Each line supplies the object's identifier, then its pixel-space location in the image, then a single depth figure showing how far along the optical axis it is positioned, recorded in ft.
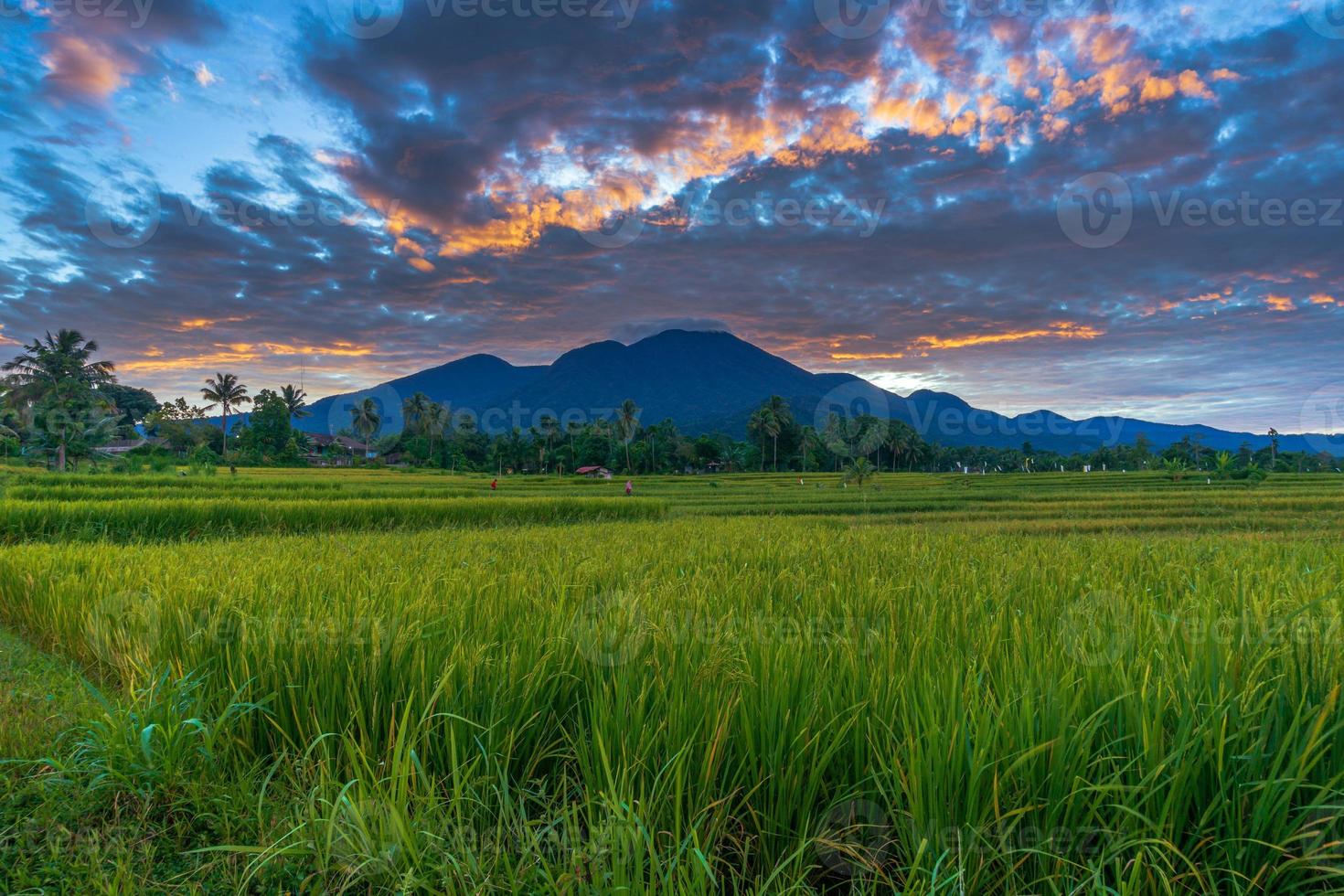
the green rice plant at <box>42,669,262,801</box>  6.35
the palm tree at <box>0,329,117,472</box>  125.90
